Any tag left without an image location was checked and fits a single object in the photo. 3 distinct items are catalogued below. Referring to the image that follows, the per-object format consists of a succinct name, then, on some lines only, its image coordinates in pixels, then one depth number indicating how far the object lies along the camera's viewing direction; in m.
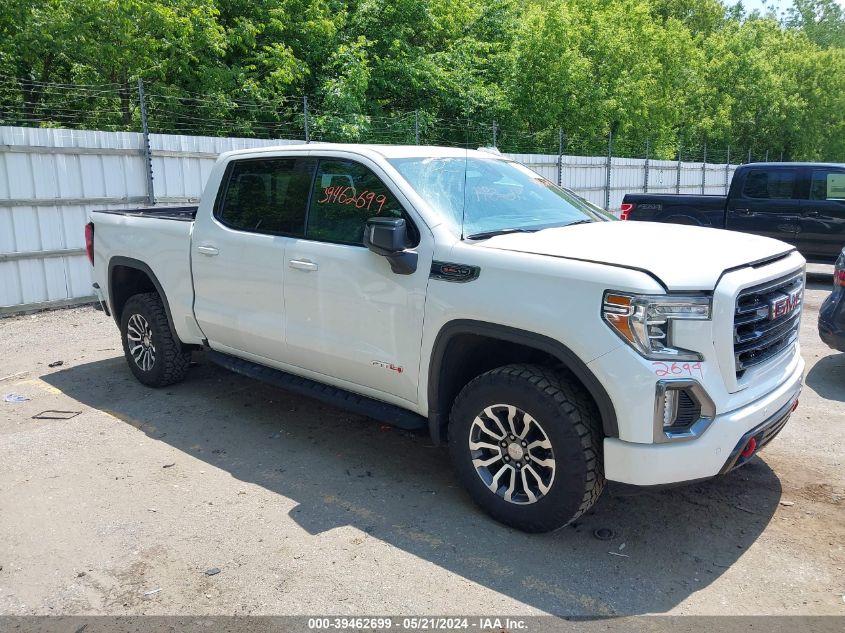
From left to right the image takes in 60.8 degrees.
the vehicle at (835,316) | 6.01
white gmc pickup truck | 3.23
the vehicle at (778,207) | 11.16
